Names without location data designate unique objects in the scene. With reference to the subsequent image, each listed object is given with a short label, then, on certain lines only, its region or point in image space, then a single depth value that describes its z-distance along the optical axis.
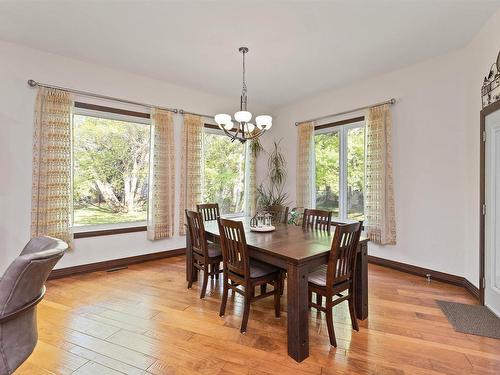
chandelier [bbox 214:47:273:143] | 2.99
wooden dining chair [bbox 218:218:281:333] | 2.25
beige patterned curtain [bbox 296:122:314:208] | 5.11
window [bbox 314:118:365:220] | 4.48
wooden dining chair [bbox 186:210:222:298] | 2.95
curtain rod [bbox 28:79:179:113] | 3.31
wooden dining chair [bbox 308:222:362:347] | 2.03
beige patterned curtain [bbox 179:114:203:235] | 4.59
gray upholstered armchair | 1.21
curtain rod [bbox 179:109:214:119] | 4.60
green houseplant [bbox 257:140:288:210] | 5.63
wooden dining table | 1.92
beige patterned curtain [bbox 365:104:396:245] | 3.89
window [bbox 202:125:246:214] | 5.10
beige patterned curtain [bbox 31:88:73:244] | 3.34
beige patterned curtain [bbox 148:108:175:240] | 4.29
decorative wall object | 2.58
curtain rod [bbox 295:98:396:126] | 3.91
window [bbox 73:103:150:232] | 3.83
